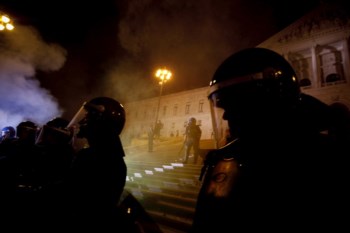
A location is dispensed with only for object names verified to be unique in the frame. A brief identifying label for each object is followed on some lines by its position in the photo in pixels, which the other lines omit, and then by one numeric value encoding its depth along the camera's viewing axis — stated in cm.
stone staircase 584
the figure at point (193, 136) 1023
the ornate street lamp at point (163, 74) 1777
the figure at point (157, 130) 2483
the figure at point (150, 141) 1689
